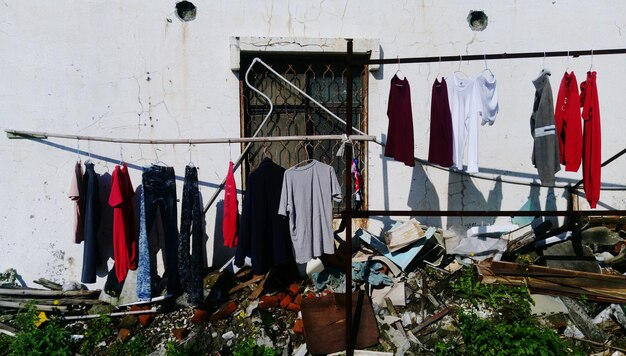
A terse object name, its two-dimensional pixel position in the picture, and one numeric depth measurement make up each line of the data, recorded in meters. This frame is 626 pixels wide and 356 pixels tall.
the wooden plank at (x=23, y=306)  4.68
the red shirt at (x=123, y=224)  4.50
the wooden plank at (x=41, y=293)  4.82
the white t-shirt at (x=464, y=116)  4.25
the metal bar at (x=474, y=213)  3.80
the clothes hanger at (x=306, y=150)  5.25
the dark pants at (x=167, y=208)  4.69
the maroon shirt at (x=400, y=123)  4.33
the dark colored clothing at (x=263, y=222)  4.57
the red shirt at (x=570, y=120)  4.08
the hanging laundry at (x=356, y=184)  5.15
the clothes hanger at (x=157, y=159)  5.19
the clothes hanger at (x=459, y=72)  5.41
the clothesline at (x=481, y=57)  3.88
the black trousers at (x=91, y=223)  4.69
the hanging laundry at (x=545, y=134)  4.08
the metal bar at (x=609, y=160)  5.12
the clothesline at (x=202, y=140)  4.22
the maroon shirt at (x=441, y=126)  4.27
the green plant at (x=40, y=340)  4.14
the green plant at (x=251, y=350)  4.01
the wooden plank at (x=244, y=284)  4.97
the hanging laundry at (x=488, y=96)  4.21
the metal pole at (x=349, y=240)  3.92
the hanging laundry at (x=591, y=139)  4.07
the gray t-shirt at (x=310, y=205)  4.40
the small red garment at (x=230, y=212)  4.64
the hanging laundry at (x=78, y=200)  4.59
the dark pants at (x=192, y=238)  4.66
